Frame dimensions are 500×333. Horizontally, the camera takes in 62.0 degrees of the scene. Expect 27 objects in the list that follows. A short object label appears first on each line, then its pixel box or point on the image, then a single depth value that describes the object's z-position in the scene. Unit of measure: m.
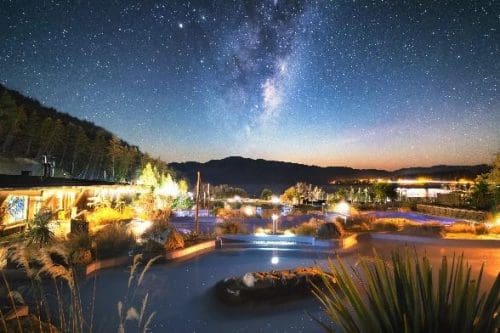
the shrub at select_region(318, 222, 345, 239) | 12.60
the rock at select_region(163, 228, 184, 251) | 10.09
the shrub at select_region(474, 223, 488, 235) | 14.59
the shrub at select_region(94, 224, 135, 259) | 9.07
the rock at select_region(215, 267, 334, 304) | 6.94
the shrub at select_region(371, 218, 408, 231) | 15.67
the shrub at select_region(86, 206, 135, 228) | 13.33
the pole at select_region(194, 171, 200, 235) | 12.63
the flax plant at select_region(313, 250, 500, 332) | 2.25
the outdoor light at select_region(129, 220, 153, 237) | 10.51
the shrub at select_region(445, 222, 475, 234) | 14.48
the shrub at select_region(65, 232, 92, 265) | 8.23
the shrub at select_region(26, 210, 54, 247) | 8.77
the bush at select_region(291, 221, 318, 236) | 13.15
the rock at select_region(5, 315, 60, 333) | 4.50
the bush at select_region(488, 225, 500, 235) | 14.55
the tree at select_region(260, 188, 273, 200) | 31.81
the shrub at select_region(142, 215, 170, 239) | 10.26
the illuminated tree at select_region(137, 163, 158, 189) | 25.30
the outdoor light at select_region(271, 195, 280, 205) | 27.40
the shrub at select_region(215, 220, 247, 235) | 13.56
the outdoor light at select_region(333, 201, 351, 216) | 19.35
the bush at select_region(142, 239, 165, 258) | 9.52
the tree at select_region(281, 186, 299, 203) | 28.61
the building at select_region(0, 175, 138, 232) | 10.47
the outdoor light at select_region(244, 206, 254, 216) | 18.97
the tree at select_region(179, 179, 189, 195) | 27.88
